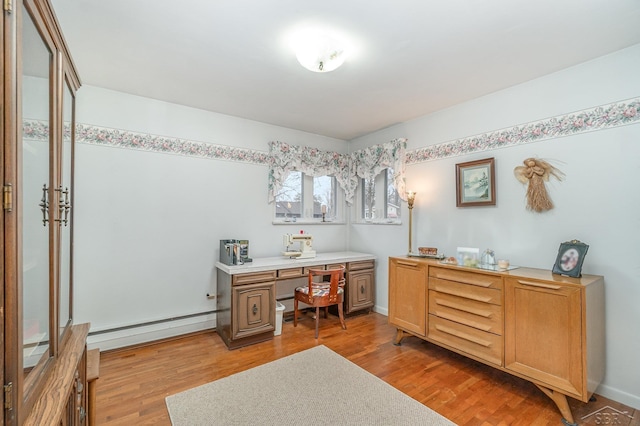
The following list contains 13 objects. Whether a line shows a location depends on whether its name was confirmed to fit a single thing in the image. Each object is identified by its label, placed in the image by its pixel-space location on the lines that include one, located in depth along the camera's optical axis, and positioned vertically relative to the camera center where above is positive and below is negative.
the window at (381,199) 3.86 +0.19
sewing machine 3.50 -0.41
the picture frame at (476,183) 2.77 +0.30
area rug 1.84 -1.35
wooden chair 3.11 -0.92
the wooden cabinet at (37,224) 0.75 -0.04
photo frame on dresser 2.05 -0.34
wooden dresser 1.86 -0.84
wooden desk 2.83 -0.85
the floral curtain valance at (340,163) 3.67 +0.70
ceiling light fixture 1.96 +1.15
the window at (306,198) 3.92 +0.20
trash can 3.16 -1.22
